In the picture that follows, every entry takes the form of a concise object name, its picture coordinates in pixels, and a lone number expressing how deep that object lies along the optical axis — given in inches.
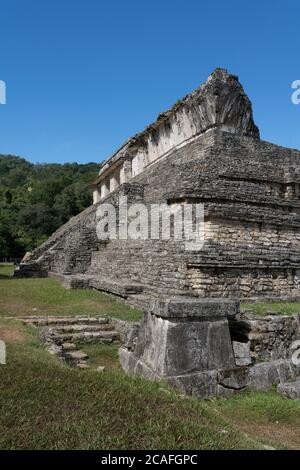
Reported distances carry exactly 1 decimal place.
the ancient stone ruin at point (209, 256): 226.1
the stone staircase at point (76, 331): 302.9
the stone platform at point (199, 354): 216.4
